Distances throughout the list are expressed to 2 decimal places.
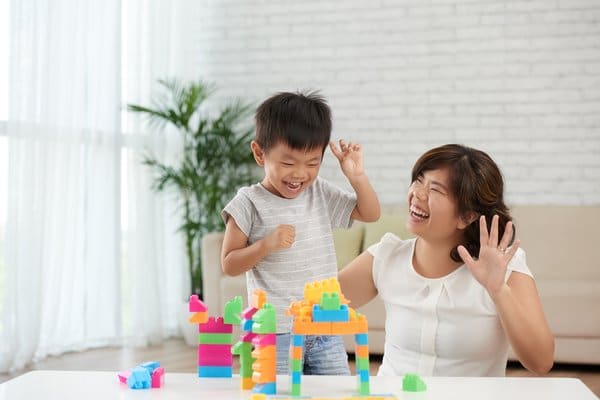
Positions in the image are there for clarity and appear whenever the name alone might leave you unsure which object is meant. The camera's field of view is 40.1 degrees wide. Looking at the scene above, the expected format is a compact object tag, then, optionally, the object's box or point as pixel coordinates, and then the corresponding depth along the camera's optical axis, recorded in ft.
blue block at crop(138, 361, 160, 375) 4.41
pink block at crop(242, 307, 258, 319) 4.37
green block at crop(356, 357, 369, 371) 4.16
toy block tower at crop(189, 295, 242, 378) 4.61
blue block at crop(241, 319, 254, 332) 4.32
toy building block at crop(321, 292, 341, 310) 4.04
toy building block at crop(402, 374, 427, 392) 4.24
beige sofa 12.98
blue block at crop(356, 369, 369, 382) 4.16
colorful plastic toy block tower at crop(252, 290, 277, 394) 4.15
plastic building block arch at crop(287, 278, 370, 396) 4.02
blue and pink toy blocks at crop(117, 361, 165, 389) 4.37
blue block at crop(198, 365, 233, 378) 4.61
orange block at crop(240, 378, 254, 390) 4.35
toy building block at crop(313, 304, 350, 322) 4.01
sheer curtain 13.28
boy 5.92
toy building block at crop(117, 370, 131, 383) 4.45
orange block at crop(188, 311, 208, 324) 4.56
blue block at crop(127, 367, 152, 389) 4.37
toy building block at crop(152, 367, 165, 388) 4.40
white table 4.17
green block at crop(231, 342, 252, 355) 4.39
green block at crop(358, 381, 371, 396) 4.16
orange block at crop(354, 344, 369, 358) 4.13
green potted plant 15.62
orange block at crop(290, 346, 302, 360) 4.09
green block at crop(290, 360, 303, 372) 4.10
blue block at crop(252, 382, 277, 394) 4.15
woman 5.40
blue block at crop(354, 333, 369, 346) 4.12
